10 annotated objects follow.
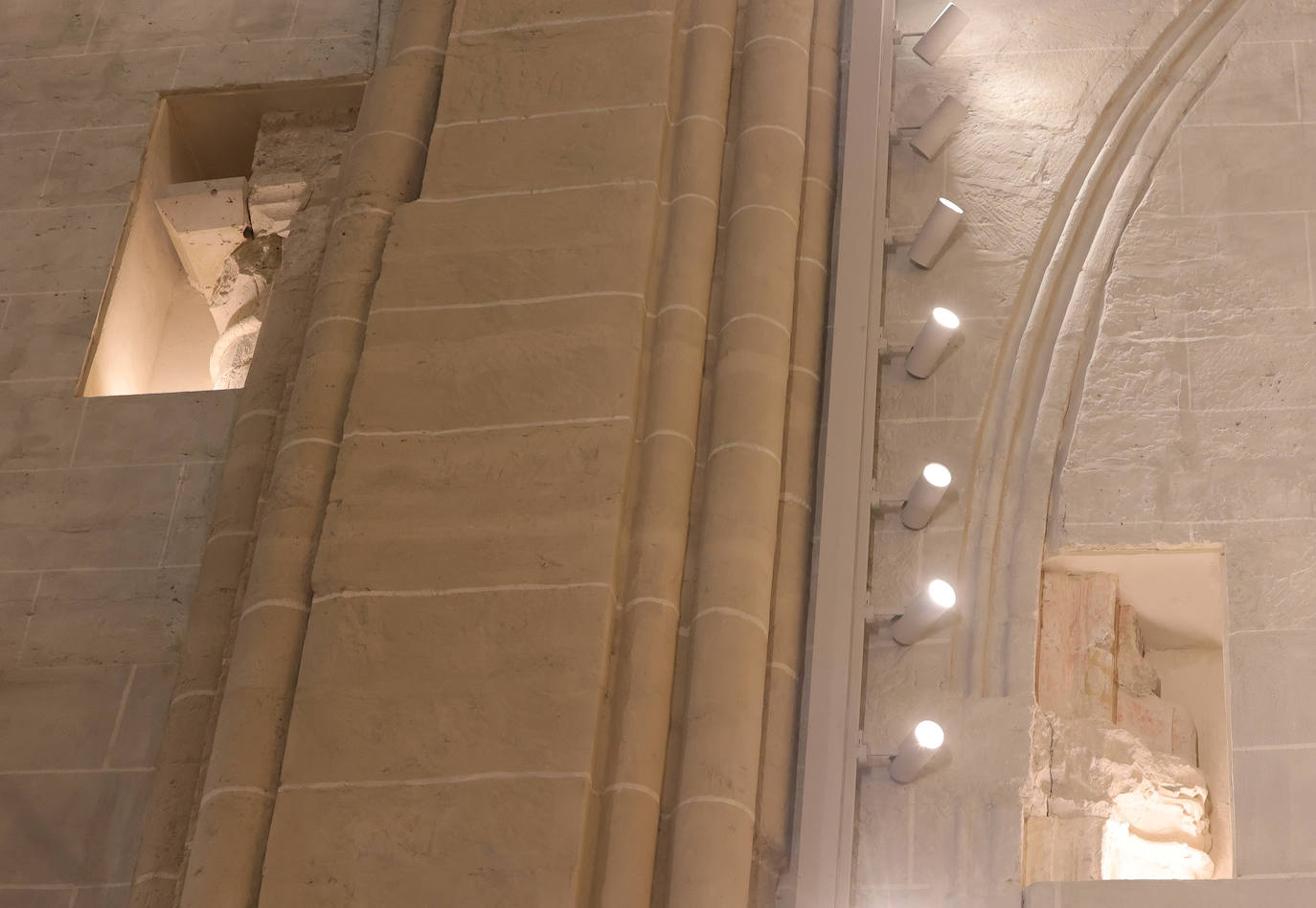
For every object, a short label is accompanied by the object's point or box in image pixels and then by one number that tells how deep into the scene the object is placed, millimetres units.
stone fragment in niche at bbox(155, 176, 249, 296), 7098
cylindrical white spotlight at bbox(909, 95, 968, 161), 6227
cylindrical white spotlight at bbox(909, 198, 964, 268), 5930
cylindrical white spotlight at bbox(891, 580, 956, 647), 5113
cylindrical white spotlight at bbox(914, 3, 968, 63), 6387
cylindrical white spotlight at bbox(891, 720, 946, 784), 4910
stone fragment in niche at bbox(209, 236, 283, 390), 6715
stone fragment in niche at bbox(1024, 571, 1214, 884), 4980
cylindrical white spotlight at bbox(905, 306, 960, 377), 5621
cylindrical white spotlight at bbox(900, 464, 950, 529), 5332
